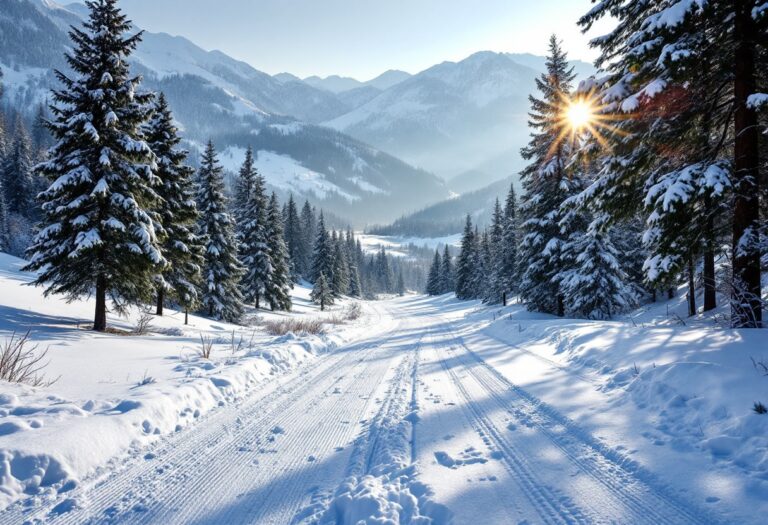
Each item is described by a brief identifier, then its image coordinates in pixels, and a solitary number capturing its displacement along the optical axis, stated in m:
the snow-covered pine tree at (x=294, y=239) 65.12
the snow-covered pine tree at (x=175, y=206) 18.41
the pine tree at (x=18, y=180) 52.84
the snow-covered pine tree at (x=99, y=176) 11.77
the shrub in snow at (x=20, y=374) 5.79
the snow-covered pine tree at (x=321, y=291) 44.94
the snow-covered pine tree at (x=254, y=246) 33.81
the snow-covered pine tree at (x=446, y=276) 78.89
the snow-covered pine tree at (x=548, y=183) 19.95
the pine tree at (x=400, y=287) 126.71
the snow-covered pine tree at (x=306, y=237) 74.22
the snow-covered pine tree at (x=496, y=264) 39.25
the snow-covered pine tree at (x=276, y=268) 34.88
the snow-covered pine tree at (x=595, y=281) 18.30
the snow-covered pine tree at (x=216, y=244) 25.17
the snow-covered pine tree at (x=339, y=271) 59.35
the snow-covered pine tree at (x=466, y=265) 56.81
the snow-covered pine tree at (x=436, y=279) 80.69
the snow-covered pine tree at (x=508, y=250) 37.31
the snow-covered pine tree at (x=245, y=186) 33.47
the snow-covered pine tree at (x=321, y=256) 53.34
